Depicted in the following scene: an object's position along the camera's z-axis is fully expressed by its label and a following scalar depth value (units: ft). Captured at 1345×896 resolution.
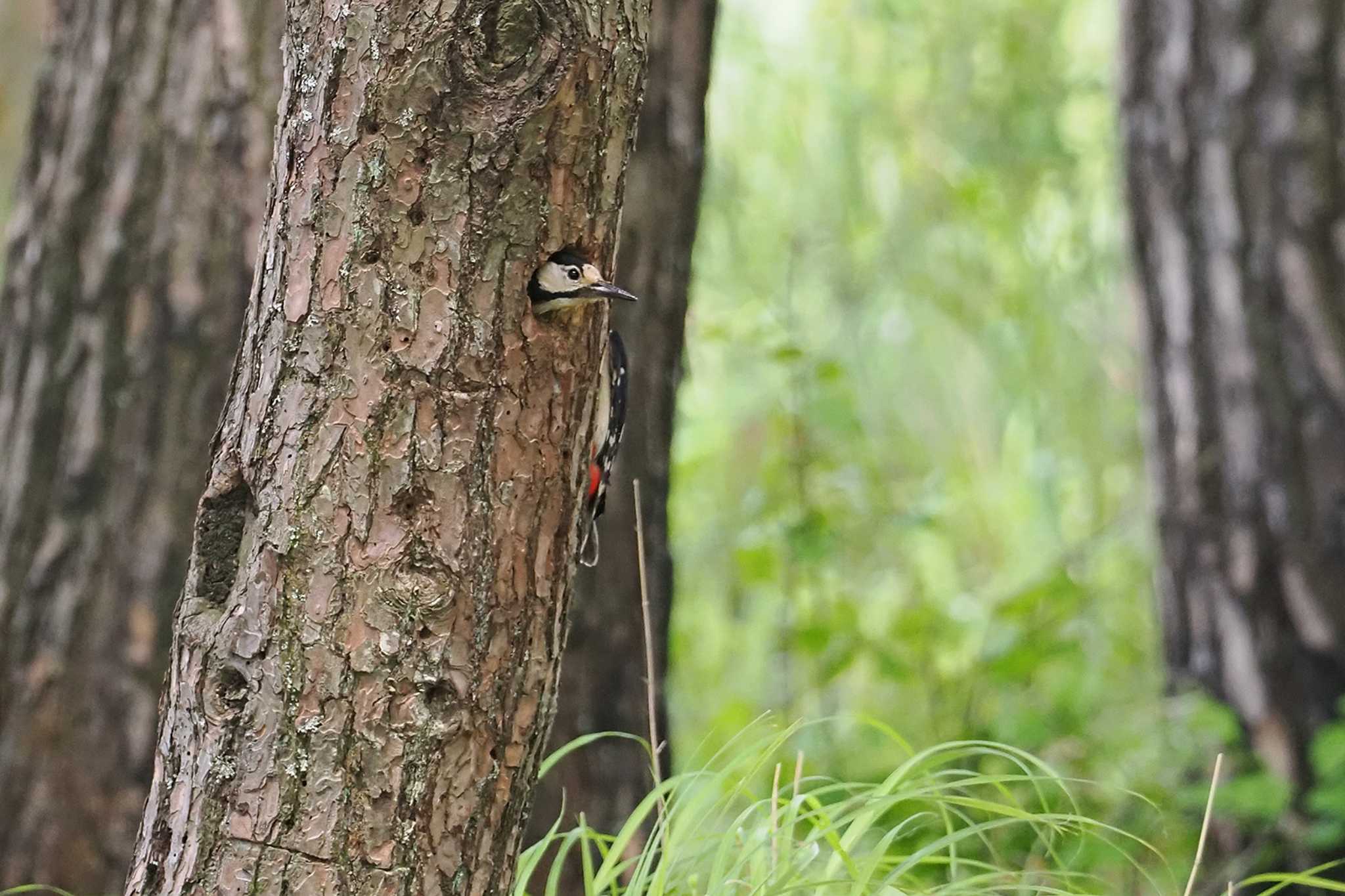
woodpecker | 29.62
